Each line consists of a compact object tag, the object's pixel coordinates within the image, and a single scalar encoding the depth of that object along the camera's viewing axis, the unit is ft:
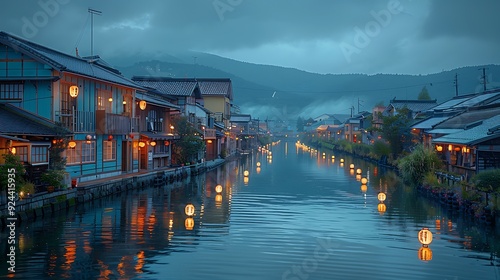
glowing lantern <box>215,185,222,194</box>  109.60
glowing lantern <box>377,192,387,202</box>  99.09
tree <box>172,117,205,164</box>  157.17
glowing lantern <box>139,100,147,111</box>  127.54
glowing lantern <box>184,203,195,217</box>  77.61
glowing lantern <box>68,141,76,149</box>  90.39
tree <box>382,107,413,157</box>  180.75
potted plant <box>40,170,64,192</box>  79.46
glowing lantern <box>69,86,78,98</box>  94.12
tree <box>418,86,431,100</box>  312.77
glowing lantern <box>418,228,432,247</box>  60.18
